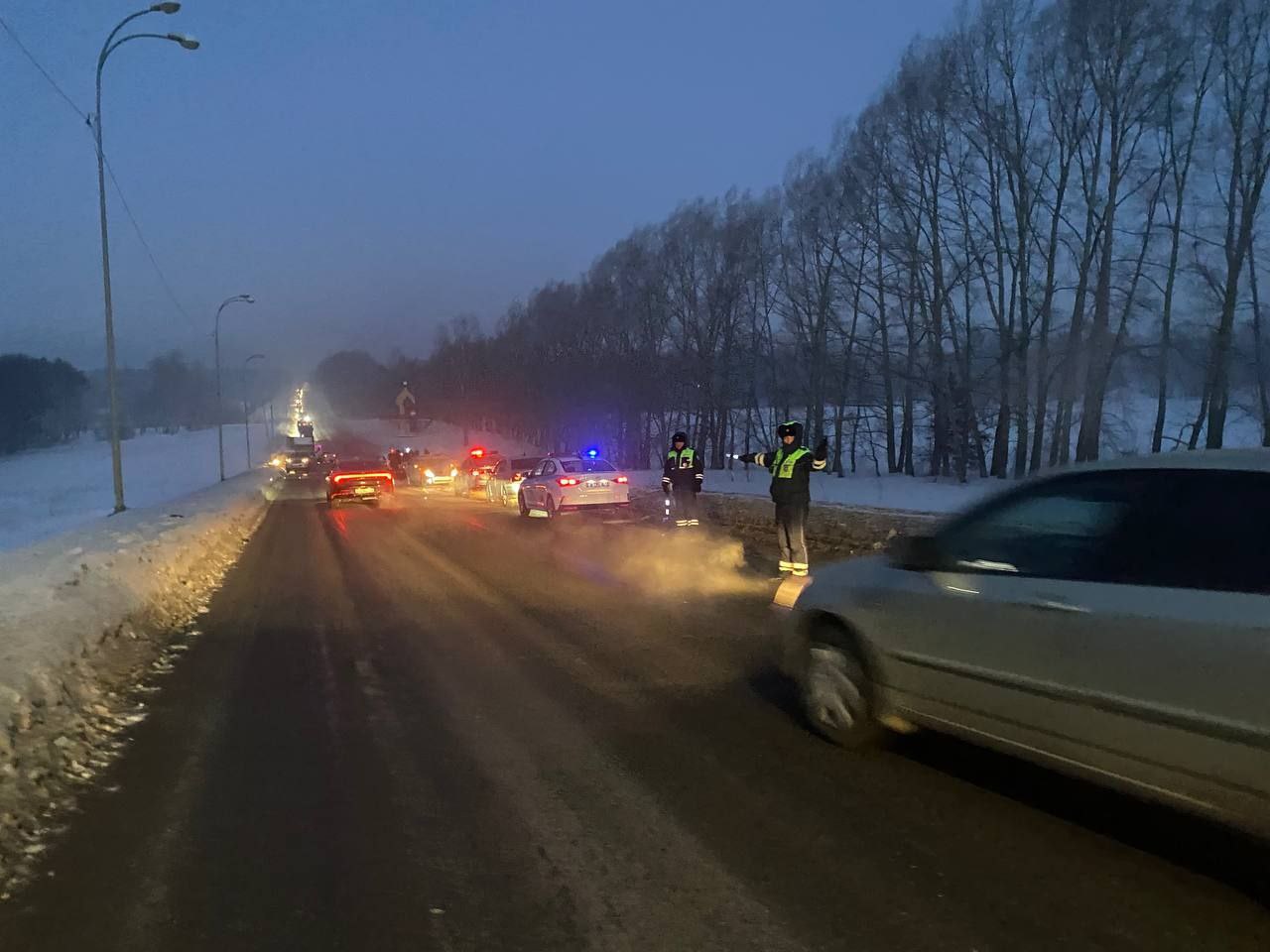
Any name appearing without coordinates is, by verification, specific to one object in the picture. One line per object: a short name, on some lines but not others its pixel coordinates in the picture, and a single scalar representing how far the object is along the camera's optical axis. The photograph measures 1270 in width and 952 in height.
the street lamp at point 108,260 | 21.08
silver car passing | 3.88
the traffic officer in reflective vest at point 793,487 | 12.80
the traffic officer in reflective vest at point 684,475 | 18.61
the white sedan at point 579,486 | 24.20
